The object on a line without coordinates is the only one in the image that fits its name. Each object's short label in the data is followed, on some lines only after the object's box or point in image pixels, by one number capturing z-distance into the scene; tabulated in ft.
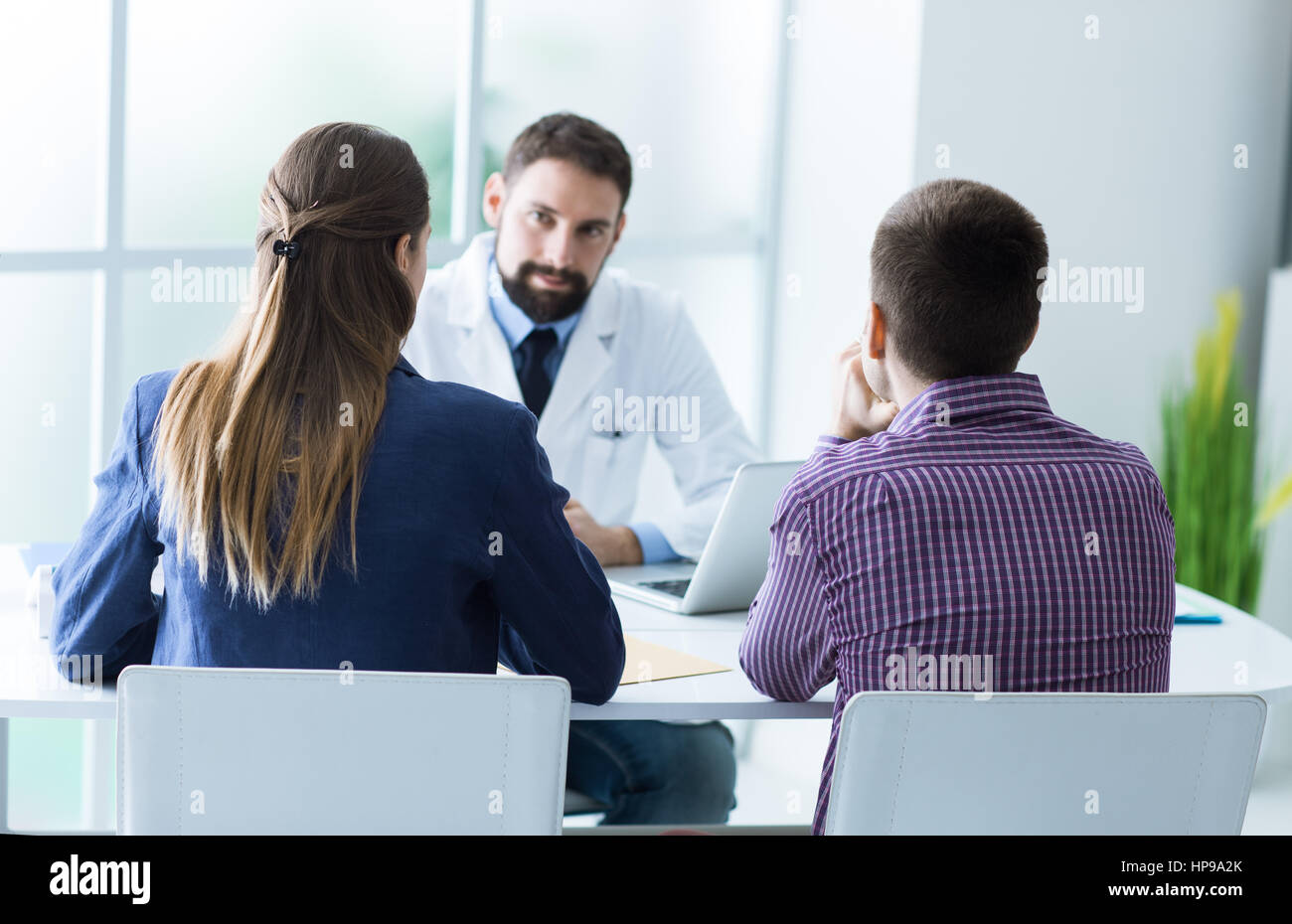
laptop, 12.80
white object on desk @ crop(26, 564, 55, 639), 12.21
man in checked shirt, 11.18
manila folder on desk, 12.07
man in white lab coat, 16.01
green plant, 19.96
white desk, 11.59
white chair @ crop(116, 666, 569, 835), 10.68
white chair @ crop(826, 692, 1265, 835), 10.76
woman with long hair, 11.07
